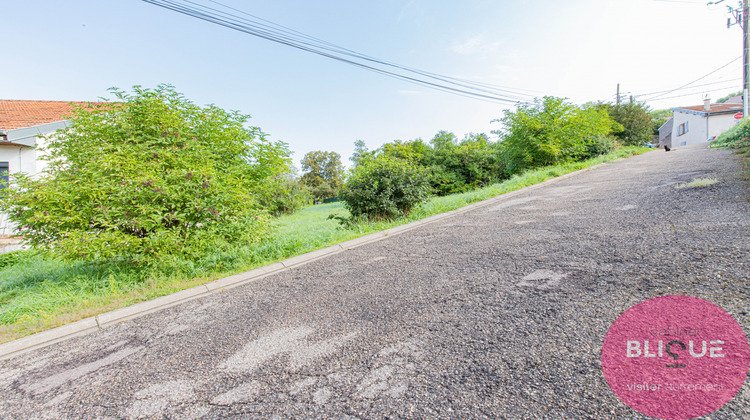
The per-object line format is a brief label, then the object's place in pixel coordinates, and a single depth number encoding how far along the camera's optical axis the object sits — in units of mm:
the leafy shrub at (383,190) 6594
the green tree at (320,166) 56850
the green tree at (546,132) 11727
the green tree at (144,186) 3734
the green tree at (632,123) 20859
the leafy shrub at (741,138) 7645
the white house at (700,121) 27844
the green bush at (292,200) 17297
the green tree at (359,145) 59184
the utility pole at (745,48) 15297
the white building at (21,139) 8344
